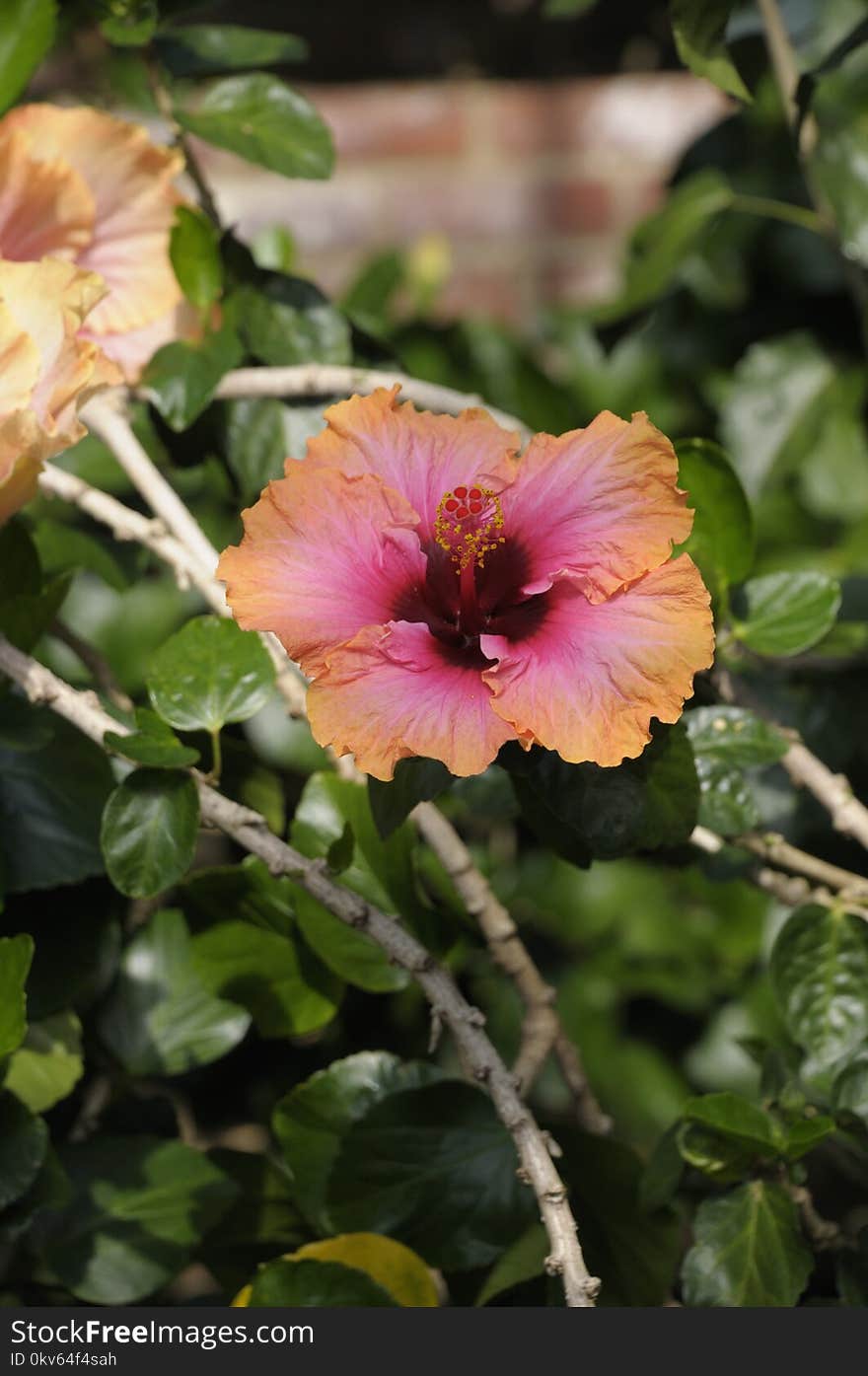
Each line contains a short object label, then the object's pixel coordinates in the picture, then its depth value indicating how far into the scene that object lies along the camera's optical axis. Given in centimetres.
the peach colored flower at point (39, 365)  163
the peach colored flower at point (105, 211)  171
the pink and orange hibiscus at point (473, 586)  159
